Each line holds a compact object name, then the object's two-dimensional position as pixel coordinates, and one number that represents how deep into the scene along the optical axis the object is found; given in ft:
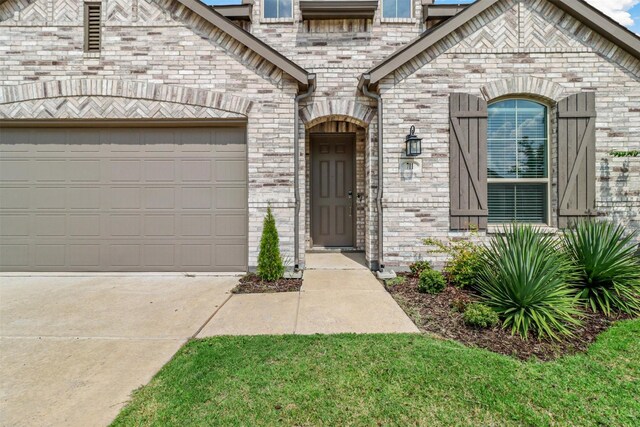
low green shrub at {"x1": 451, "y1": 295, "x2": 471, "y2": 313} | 12.52
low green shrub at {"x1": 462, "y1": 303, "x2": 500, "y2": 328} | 10.94
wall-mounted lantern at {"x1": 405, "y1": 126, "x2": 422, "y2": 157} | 17.89
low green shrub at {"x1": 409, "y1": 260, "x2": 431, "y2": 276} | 17.54
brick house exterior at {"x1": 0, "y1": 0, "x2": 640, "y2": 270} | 17.98
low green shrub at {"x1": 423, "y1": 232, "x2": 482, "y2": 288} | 15.10
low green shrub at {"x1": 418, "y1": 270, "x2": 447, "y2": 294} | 14.90
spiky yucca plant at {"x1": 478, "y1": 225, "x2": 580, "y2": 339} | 10.75
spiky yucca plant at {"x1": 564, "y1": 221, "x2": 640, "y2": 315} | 12.64
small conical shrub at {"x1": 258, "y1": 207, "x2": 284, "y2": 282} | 16.85
